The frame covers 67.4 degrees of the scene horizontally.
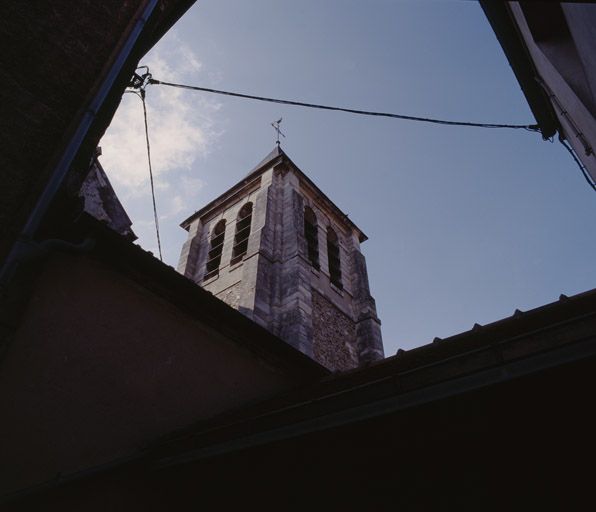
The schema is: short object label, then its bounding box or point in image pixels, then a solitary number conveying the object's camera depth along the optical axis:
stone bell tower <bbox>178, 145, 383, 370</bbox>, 12.92
